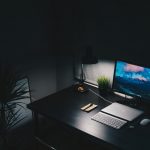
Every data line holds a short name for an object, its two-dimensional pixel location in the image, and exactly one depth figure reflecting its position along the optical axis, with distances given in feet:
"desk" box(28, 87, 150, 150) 8.63
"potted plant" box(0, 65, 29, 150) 10.53
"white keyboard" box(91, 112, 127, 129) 9.38
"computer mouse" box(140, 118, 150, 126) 9.39
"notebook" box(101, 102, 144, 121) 9.82
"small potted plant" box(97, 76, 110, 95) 11.47
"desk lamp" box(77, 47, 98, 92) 10.94
